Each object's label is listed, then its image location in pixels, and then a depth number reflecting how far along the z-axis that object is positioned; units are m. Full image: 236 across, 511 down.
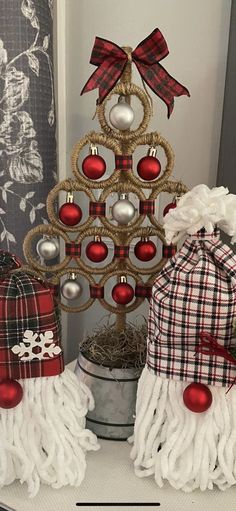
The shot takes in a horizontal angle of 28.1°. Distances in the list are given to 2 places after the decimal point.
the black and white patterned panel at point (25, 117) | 0.85
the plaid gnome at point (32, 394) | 0.60
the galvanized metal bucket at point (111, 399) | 0.70
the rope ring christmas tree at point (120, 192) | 0.69
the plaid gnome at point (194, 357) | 0.59
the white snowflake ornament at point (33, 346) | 0.61
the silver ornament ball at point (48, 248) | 0.75
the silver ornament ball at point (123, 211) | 0.71
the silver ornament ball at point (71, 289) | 0.76
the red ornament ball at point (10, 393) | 0.60
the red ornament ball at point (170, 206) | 0.73
